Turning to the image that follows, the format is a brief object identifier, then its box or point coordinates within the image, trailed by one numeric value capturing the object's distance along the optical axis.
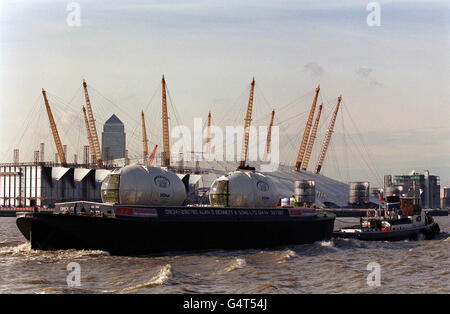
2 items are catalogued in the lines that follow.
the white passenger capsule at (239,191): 62.12
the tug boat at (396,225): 73.06
